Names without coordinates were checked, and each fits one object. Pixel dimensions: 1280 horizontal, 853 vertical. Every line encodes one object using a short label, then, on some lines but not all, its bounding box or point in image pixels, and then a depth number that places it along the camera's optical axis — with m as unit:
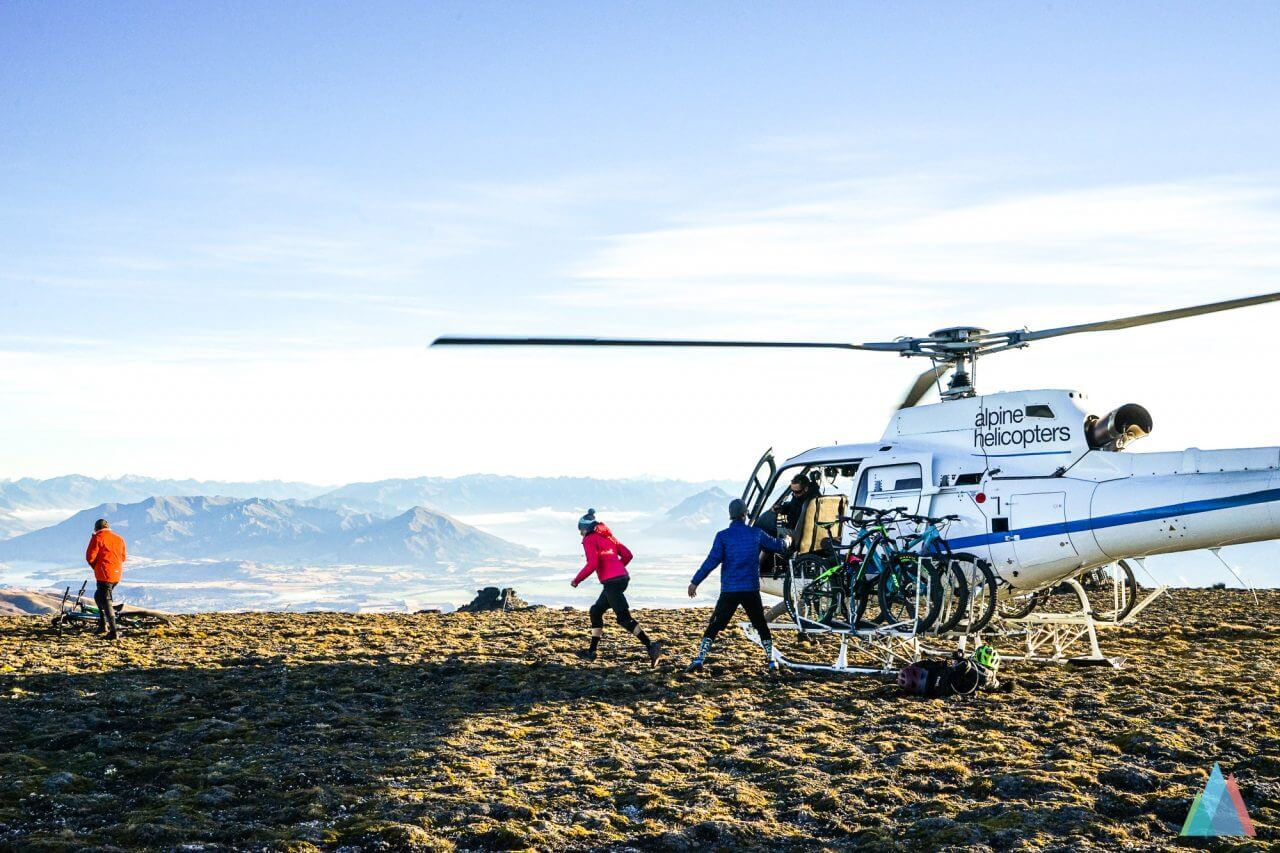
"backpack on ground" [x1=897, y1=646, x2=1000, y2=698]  12.89
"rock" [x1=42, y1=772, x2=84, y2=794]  8.92
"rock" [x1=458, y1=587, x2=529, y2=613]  25.86
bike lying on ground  19.62
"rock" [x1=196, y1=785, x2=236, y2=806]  8.55
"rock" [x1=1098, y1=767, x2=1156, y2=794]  8.91
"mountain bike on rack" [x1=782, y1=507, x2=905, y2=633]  13.84
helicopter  12.66
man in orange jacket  18.36
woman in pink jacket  15.55
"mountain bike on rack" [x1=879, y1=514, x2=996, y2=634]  13.40
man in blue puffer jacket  14.55
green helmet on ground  13.23
